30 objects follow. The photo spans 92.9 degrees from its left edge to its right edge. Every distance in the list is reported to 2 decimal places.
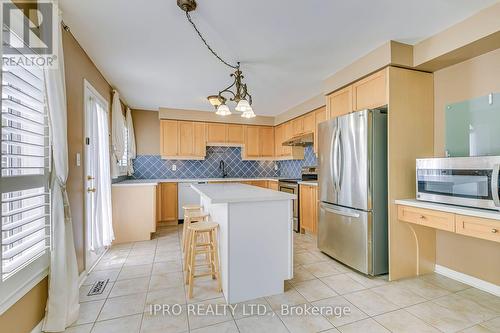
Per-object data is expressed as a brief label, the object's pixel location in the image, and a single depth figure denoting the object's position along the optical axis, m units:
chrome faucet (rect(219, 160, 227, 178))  5.60
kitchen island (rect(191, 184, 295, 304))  2.03
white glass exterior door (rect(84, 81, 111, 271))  2.55
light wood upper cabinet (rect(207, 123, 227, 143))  5.24
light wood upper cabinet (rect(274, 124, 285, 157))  5.45
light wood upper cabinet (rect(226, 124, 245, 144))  5.41
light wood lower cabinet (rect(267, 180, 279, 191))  4.99
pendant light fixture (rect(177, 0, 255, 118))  2.22
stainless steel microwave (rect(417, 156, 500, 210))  1.75
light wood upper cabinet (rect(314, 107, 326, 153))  3.95
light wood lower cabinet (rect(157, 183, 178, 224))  4.69
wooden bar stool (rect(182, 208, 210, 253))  2.62
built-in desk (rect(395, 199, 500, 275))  1.73
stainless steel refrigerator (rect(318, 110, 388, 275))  2.44
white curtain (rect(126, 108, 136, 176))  4.46
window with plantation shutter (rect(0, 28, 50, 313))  1.32
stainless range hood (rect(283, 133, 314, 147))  4.32
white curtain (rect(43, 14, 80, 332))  1.64
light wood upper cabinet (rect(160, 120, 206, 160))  4.97
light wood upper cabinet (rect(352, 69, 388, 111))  2.43
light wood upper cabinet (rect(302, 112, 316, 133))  4.21
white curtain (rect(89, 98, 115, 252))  2.83
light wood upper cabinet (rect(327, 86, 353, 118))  2.87
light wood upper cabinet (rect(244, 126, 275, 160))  5.60
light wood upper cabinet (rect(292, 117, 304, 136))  4.57
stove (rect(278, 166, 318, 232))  4.17
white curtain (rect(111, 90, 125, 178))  3.53
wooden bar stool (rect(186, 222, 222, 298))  2.10
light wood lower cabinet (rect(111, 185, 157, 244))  3.60
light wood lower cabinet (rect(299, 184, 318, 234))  3.75
